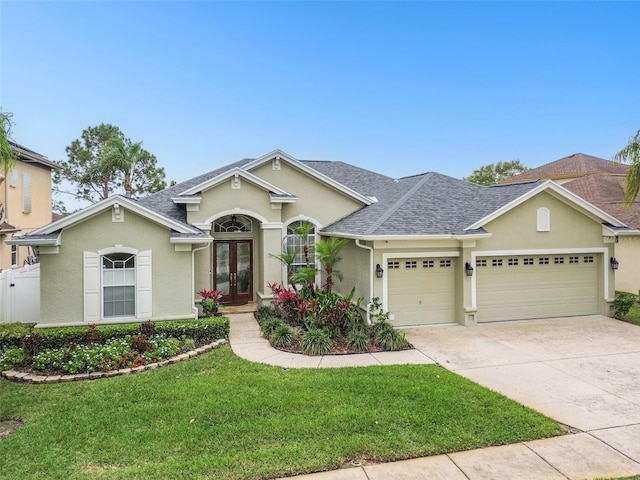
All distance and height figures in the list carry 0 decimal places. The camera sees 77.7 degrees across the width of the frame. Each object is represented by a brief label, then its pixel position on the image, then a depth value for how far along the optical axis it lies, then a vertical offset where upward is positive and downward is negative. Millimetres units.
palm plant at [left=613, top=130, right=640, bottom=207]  14094 +2855
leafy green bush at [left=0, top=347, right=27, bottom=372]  8594 -2549
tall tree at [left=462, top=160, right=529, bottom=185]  42781 +7431
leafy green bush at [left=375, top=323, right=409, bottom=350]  10016 -2544
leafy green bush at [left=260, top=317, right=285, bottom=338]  11070 -2413
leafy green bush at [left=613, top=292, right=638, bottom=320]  12992 -2158
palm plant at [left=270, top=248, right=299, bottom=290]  13633 -630
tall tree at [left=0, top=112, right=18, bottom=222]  8781 +2243
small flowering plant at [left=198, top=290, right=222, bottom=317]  12455 -1921
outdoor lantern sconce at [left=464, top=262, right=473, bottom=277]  12164 -894
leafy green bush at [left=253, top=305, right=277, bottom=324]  12751 -2376
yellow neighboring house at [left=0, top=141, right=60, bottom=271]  17625 +2019
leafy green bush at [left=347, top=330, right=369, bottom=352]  9898 -2558
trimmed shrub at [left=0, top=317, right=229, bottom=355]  9328 -2255
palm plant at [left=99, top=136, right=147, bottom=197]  32281 +6977
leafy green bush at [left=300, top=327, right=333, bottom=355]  9656 -2536
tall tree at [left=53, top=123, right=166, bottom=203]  36919 +6541
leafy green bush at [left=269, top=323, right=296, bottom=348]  10141 -2504
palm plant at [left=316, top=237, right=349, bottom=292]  12516 -361
